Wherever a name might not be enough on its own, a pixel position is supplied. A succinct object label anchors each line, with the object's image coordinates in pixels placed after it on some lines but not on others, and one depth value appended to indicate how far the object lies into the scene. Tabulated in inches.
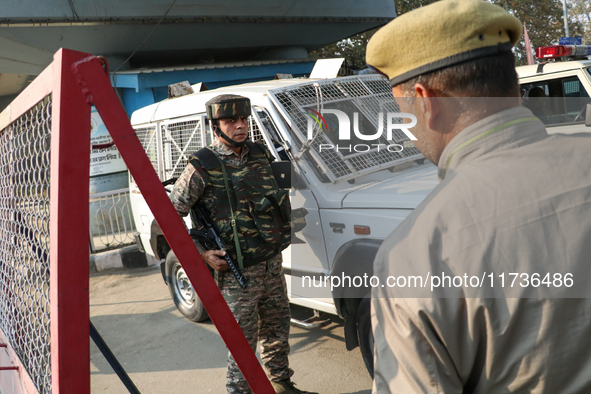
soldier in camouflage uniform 113.1
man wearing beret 31.4
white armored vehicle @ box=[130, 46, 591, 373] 115.6
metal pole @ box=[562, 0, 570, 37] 679.5
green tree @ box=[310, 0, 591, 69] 653.3
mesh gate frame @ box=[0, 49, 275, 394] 41.0
